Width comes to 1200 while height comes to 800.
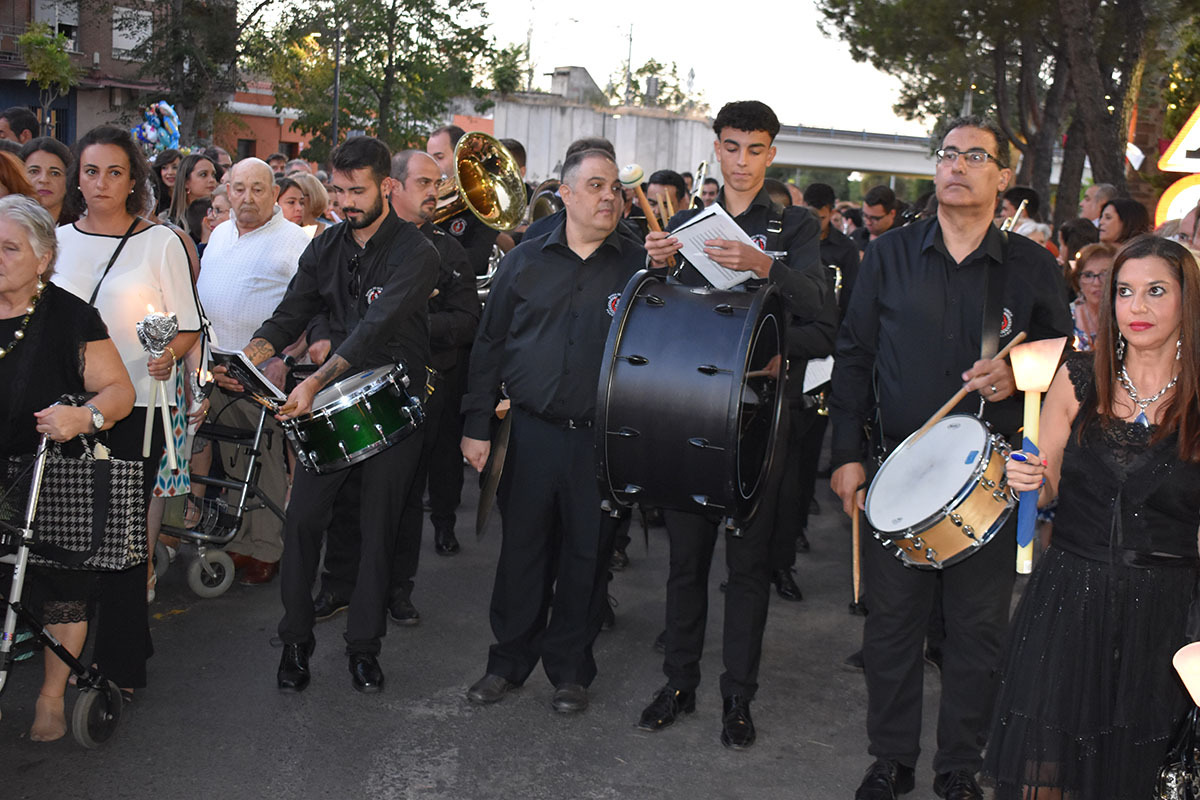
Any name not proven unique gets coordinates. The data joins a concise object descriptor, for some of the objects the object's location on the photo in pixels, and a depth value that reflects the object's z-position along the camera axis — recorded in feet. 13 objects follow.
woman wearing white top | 17.22
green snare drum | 16.75
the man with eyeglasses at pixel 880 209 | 37.08
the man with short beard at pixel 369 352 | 17.69
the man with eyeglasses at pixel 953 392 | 14.83
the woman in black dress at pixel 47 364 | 14.43
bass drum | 14.74
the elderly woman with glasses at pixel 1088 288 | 24.49
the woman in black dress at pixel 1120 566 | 12.04
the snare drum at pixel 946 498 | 13.41
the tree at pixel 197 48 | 124.16
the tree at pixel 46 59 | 128.06
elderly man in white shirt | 22.09
